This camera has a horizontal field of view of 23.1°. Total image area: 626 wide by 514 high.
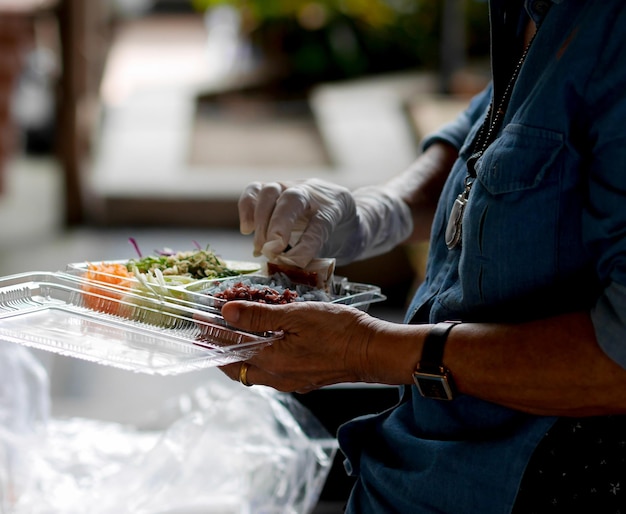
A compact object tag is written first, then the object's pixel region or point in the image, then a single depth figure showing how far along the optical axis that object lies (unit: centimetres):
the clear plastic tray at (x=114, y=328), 129
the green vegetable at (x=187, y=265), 145
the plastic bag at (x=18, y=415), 168
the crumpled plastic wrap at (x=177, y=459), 168
